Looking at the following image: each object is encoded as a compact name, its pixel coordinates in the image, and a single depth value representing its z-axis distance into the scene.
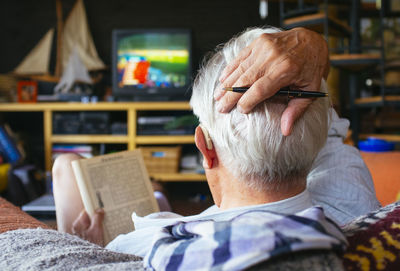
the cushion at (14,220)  0.64
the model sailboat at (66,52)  3.53
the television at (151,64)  3.31
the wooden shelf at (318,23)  3.11
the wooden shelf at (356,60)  3.10
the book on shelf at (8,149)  2.99
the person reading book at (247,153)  0.55
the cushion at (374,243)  0.44
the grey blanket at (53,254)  0.48
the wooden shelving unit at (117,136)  3.15
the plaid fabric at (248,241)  0.36
